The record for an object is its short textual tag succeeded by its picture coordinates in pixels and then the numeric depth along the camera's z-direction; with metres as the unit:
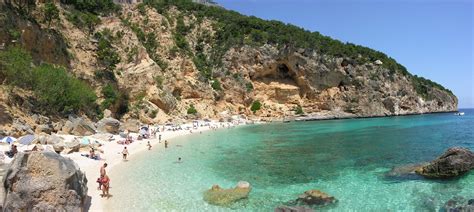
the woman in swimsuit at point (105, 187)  14.52
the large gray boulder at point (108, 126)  35.71
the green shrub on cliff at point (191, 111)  59.88
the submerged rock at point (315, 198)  13.42
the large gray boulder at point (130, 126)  39.98
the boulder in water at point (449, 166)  17.00
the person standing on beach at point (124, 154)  24.39
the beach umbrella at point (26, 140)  23.12
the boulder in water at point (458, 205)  11.53
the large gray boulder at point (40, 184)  10.70
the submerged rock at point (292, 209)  11.57
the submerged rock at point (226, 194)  13.75
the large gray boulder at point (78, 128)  31.67
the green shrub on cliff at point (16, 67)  33.06
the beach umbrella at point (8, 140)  23.09
